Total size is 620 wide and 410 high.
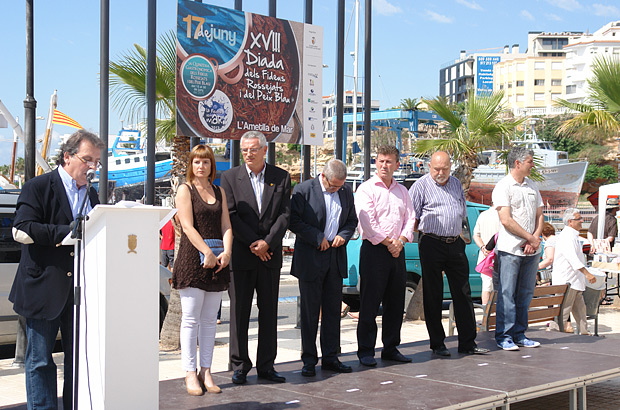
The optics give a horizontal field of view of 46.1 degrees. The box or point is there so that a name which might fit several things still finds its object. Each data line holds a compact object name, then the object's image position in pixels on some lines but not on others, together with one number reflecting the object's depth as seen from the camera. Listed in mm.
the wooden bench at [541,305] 8719
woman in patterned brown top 5602
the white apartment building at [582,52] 115000
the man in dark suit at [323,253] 6555
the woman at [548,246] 11211
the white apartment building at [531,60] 130750
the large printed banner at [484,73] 79650
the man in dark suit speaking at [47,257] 4586
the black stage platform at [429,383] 5375
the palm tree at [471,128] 16031
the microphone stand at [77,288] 4352
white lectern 4242
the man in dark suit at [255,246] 6109
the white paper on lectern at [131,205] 4270
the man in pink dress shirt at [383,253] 7000
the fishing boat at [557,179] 52344
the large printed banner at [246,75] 8898
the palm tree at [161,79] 9211
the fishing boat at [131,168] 60844
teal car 11625
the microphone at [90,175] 4352
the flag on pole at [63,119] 18016
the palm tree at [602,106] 16031
